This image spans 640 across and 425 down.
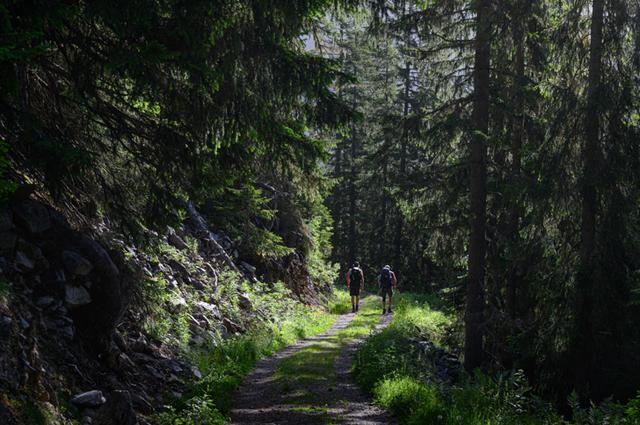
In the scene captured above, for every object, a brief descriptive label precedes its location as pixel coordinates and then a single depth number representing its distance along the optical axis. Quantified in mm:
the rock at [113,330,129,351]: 7898
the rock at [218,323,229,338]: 12801
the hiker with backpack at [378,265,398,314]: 22938
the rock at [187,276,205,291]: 13792
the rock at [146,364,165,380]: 8149
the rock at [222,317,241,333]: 13406
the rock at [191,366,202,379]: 9152
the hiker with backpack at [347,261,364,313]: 23766
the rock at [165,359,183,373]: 8784
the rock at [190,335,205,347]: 10909
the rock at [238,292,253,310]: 15485
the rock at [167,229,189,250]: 14719
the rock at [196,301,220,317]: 12914
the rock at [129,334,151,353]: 8471
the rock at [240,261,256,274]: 19328
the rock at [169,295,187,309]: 11291
